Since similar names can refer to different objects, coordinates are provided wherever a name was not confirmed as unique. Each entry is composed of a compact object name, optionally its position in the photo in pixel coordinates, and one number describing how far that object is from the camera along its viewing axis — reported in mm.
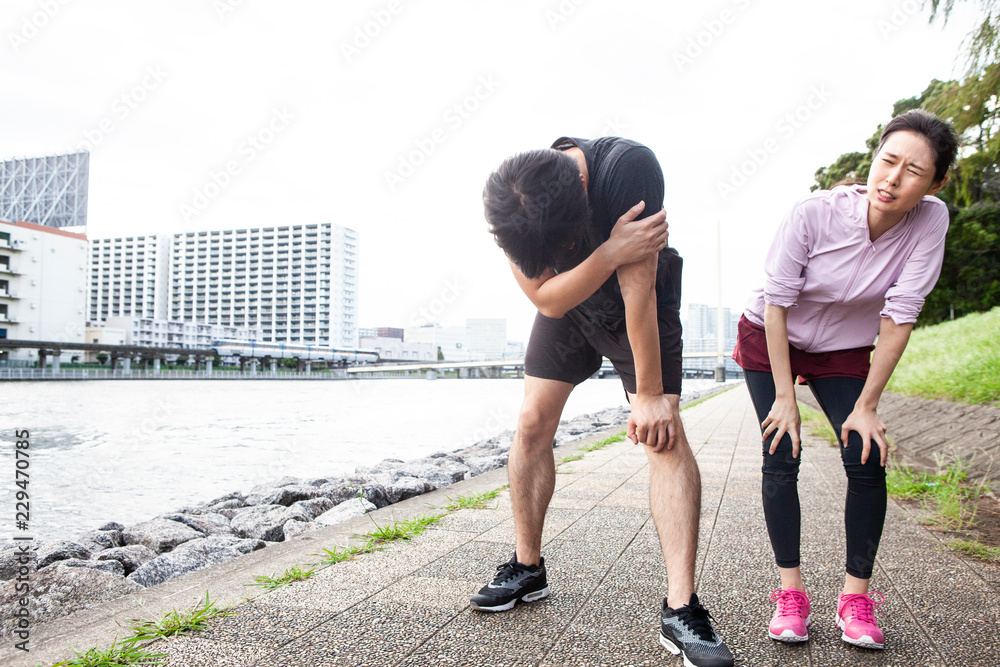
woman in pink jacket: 1558
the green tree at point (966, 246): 15211
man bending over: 1437
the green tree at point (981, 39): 4102
